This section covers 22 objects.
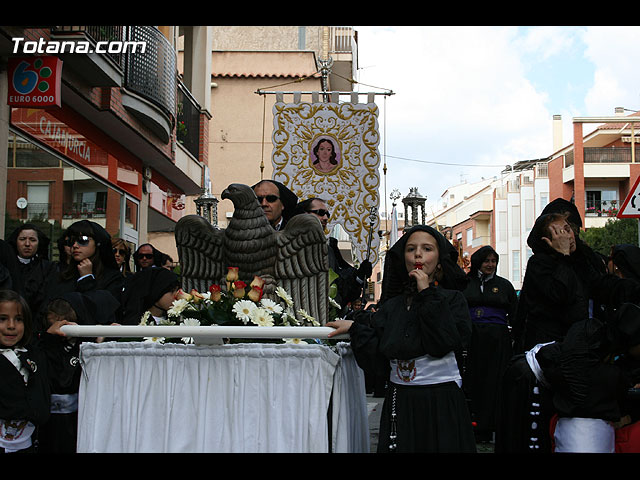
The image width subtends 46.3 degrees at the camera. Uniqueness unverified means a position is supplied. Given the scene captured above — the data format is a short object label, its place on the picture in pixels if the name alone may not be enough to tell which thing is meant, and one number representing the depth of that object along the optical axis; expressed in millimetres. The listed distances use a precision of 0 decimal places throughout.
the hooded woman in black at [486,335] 7039
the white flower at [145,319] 3789
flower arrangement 3434
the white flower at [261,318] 3389
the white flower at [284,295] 3844
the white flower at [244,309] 3410
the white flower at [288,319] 3625
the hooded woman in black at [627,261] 4750
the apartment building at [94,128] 9203
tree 39562
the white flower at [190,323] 3352
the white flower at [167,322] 3474
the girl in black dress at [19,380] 3775
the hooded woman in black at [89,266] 5227
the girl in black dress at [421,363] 3258
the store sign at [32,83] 9094
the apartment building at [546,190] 47562
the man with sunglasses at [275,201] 4820
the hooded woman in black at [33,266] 5723
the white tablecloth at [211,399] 3127
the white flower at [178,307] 3520
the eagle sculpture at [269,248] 4176
